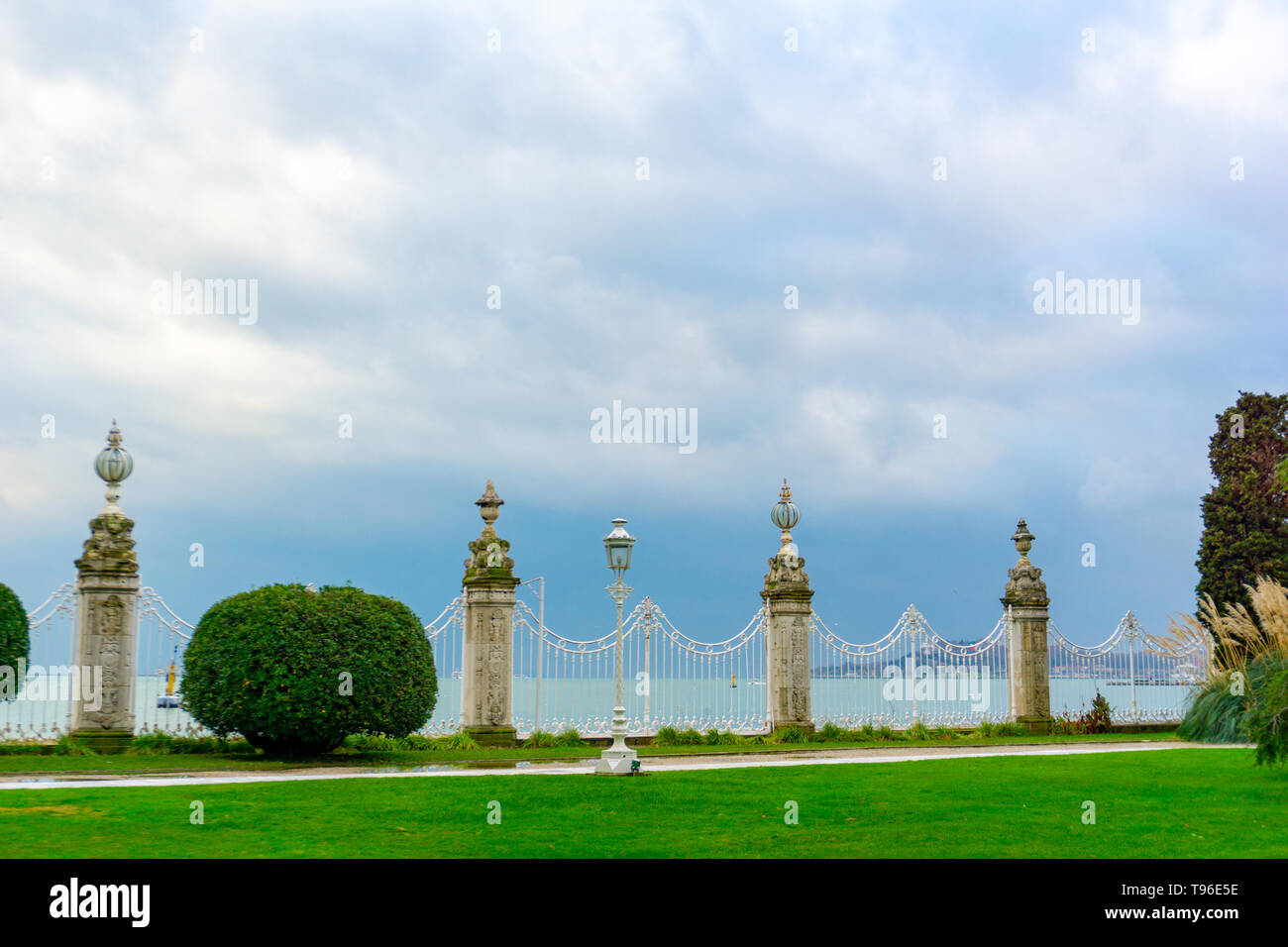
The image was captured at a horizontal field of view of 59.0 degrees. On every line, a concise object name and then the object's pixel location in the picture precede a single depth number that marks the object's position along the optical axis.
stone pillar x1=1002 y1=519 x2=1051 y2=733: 23.23
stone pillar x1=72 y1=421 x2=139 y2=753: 15.60
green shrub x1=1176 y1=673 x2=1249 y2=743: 18.53
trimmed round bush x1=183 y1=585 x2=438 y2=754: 14.29
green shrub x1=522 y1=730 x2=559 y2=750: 18.22
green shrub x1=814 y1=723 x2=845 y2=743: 20.58
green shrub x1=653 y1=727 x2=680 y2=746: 19.45
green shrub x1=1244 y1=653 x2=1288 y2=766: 11.19
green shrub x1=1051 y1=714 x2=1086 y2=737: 23.33
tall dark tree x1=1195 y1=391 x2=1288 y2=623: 28.36
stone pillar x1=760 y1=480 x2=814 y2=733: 20.56
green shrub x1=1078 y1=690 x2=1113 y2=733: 23.64
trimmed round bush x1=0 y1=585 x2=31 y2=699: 15.06
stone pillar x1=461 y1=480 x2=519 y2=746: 17.89
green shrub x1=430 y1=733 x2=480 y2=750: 17.69
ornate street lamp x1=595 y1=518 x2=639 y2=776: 13.64
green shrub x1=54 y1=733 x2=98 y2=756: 15.32
